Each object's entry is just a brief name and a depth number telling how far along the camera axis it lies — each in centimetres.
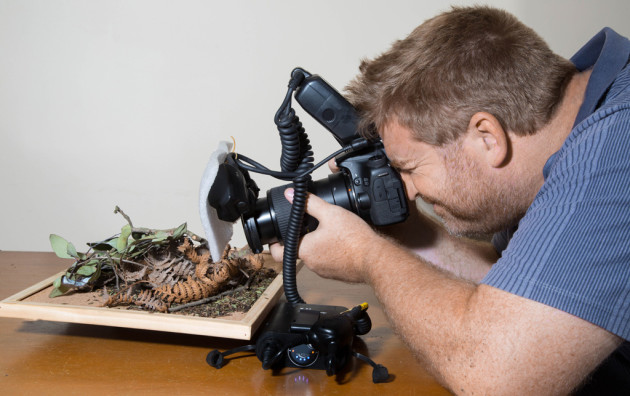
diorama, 79
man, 57
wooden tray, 77
